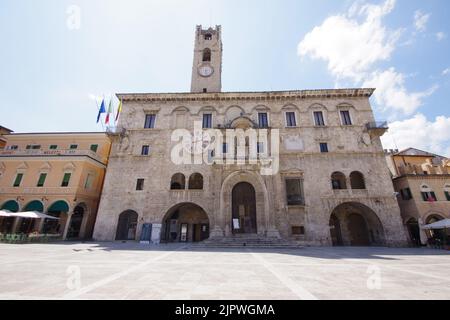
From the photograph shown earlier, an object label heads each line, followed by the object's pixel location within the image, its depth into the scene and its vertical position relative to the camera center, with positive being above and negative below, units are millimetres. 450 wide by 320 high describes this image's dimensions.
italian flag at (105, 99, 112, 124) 26777 +15111
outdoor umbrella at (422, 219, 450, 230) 16966 +477
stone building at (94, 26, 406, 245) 20797 +5985
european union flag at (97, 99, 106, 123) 26159 +15026
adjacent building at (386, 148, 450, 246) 20828 +3621
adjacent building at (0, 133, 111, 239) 21438 +4106
